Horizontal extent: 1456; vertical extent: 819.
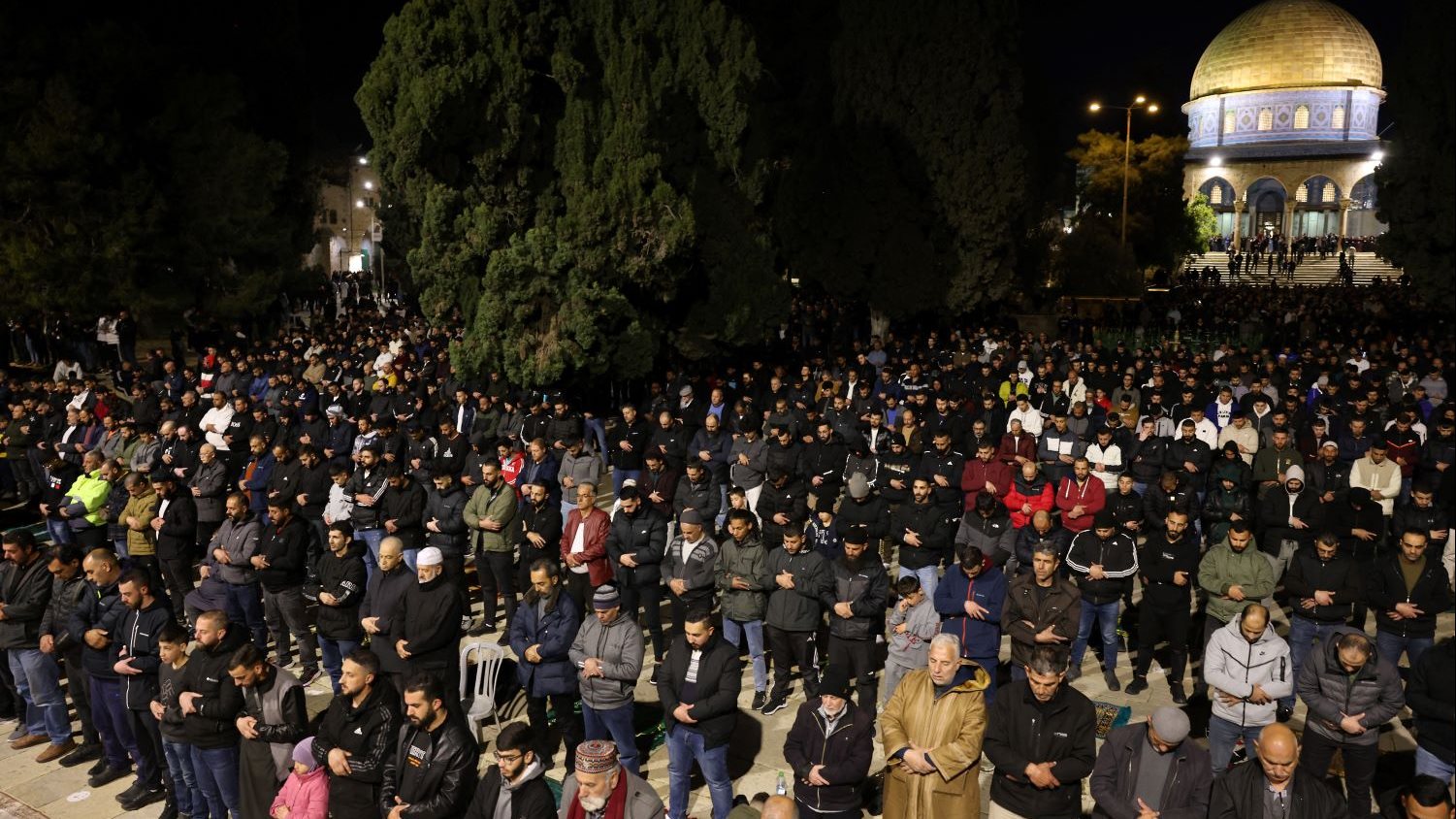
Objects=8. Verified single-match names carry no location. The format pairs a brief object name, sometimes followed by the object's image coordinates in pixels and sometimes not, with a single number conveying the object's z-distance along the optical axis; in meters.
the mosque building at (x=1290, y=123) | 69.31
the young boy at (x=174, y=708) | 6.46
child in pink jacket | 5.74
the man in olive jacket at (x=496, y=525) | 9.41
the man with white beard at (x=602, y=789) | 5.03
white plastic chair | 7.61
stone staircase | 48.34
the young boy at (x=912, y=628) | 7.10
